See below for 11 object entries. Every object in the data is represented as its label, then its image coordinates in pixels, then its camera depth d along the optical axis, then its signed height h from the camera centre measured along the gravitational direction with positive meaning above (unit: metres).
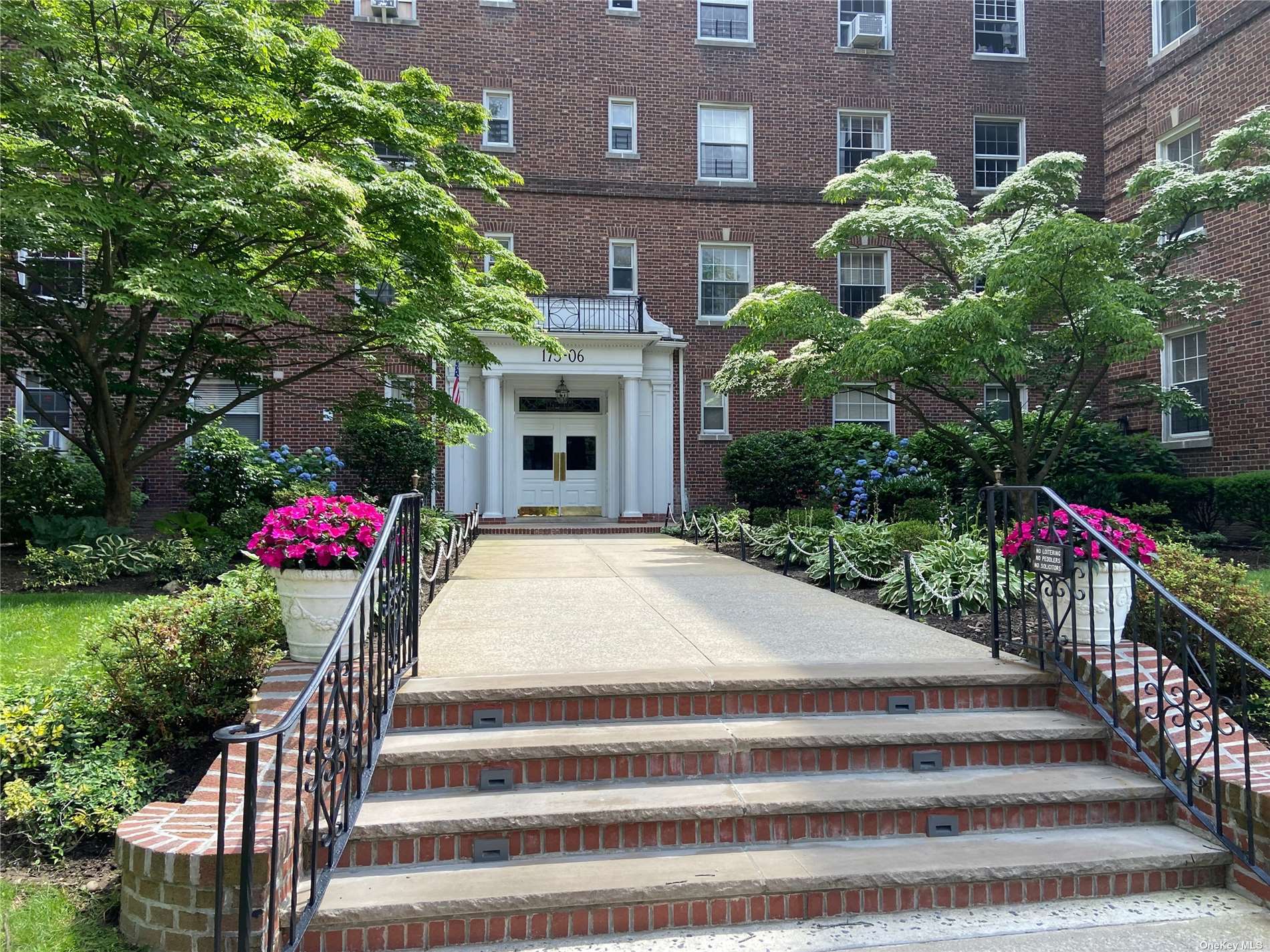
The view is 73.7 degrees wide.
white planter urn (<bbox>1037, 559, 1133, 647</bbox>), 4.71 -0.66
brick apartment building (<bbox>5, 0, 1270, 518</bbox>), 17.66 +7.36
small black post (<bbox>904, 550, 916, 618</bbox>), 7.12 -0.81
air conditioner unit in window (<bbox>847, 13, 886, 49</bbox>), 19.03 +10.28
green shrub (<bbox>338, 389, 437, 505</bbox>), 15.76 +0.57
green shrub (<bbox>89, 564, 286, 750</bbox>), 4.36 -0.93
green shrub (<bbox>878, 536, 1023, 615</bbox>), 7.22 -0.84
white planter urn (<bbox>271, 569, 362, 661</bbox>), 4.52 -0.64
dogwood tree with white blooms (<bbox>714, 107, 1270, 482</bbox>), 10.13 +2.53
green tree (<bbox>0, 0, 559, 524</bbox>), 7.46 +2.78
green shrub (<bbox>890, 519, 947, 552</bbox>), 9.20 -0.55
